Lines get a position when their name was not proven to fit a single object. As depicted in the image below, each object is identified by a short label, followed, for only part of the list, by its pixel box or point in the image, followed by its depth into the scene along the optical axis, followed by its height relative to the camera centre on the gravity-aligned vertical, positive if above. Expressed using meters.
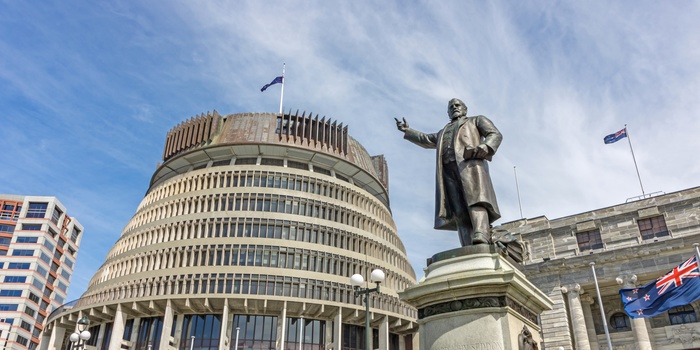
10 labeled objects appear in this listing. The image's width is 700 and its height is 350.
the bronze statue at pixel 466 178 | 8.53 +3.72
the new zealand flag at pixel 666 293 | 17.53 +3.90
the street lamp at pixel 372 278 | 15.10 +3.56
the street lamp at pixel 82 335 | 28.08 +3.66
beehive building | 61.03 +18.57
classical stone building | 35.62 +9.74
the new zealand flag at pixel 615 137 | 42.78 +21.32
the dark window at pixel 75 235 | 128.68 +40.75
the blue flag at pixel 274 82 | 73.19 +43.49
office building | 102.06 +28.41
